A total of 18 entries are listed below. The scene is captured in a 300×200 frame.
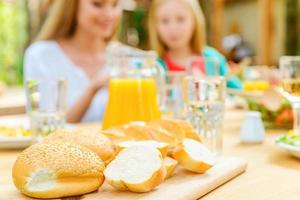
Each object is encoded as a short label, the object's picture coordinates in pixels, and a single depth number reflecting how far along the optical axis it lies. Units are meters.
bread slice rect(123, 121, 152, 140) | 0.95
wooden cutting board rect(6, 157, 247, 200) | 0.74
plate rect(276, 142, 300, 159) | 0.99
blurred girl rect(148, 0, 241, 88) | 2.38
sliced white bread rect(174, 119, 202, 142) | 0.96
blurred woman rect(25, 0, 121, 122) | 2.04
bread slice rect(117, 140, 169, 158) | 0.83
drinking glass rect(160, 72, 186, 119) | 1.52
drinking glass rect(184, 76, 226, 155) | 1.11
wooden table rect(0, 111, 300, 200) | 0.78
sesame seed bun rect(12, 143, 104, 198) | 0.73
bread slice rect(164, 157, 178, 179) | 0.83
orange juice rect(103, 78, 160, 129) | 1.29
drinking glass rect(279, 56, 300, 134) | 1.13
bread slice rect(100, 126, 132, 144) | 0.93
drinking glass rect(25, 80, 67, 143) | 1.25
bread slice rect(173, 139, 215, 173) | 0.86
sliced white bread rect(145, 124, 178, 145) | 0.91
